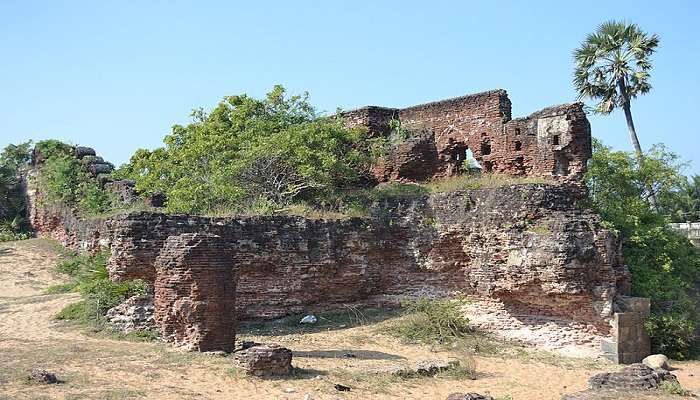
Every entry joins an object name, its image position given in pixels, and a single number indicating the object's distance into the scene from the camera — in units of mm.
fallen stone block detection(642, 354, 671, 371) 12508
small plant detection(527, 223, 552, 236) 13961
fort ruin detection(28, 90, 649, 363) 11562
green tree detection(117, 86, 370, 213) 17125
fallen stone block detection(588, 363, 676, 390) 9719
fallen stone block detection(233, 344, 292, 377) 9918
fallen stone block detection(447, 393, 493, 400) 8938
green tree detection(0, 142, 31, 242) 25016
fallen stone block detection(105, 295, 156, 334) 12594
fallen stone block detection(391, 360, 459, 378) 10930
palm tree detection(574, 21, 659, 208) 24891
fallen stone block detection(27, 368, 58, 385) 8695
